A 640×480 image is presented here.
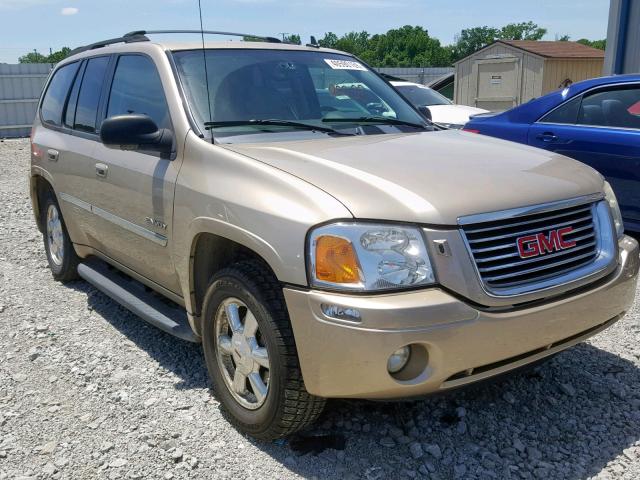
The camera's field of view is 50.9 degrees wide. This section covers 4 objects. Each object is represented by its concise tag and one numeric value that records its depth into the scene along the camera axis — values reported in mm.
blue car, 5516
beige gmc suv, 2537
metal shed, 22172
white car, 10562
